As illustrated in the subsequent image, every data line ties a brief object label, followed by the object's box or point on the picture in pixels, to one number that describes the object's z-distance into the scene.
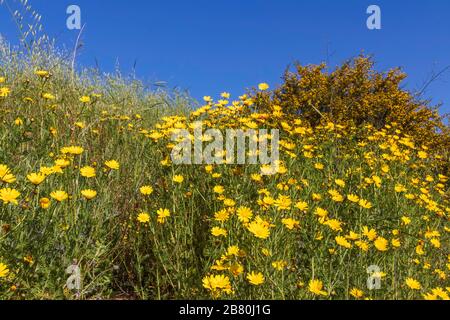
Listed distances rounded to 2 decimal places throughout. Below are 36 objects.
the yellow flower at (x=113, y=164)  2.75
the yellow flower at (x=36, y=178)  2.09
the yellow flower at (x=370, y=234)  2.47
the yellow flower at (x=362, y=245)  2.29
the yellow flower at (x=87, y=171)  2.51
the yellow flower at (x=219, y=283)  1.93
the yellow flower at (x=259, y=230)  2.08
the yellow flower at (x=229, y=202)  2.53
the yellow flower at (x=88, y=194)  2.31
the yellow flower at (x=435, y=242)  3.04
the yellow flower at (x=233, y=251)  2.04
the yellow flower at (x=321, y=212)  2.57
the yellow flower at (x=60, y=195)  2.13
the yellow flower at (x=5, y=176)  1.96
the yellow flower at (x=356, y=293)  2.01
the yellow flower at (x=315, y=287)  1.90
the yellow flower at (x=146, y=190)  2.62
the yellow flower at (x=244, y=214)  2.37
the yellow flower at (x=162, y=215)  2.48
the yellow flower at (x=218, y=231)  2.30
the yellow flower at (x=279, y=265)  2.02
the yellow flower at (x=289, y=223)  2.31
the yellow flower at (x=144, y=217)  2.54
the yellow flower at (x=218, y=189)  2.72
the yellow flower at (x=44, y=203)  2.24
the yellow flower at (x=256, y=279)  1.91
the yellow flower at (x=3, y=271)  1.83
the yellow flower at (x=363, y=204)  2.77
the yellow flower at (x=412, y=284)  2.24
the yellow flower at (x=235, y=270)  2.01
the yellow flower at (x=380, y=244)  2.33
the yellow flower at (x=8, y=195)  1.94
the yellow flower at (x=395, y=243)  2.56
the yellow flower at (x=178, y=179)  2.70
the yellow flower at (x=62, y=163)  2.41
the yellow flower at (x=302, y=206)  2.64
